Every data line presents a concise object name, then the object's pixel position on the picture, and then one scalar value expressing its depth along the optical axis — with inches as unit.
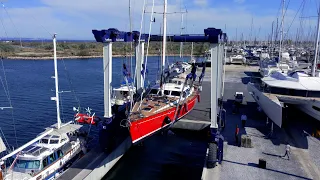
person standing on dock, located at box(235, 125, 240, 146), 662.7
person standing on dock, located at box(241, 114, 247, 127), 768.9
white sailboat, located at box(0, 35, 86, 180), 509.3
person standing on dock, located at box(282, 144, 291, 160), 589.5
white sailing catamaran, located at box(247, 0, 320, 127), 713.5
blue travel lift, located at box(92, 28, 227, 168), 562.0
